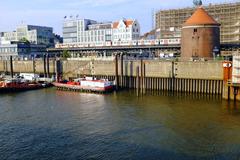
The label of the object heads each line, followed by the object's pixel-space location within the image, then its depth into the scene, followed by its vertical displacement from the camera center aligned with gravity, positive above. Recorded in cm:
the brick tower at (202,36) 8612 +598
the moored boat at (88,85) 7394 -670
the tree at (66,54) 12720 +187
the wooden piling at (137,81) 7281 -554
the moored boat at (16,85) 7859 -696
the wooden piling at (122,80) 8025 -579
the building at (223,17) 12381 +1701
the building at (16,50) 15375 +461
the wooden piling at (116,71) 7825 -344
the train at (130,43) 11113 +587
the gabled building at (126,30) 15812 +1450
